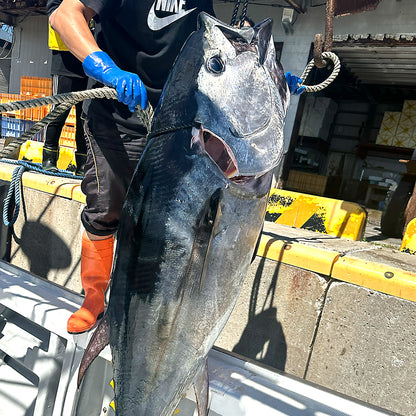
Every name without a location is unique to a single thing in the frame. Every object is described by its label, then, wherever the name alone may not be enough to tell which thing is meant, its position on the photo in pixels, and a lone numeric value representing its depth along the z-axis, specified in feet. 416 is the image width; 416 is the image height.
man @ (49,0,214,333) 5.74
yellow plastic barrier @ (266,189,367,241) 14.05
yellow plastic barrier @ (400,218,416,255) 11.18
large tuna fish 3.29
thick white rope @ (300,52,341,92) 6.07
